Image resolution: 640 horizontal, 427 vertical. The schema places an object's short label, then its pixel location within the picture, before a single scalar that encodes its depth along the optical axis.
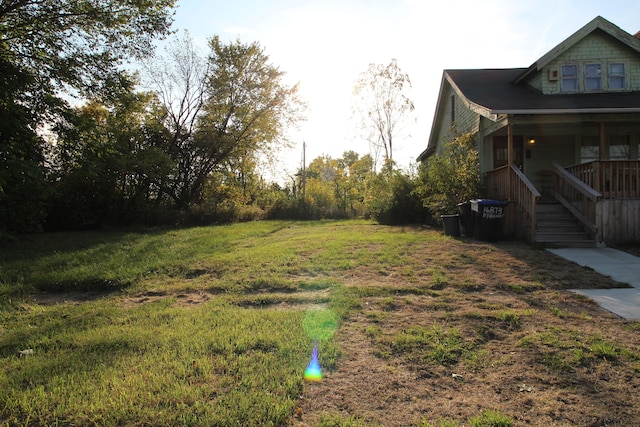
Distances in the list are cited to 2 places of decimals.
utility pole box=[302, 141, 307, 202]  24.09
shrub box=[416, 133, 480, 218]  11.41
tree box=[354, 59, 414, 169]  30.75
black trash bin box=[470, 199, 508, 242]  9.27
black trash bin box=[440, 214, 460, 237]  10.32
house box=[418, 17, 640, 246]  9.08
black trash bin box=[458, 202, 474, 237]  10.01
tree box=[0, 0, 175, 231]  8.96
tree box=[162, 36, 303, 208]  22.92
